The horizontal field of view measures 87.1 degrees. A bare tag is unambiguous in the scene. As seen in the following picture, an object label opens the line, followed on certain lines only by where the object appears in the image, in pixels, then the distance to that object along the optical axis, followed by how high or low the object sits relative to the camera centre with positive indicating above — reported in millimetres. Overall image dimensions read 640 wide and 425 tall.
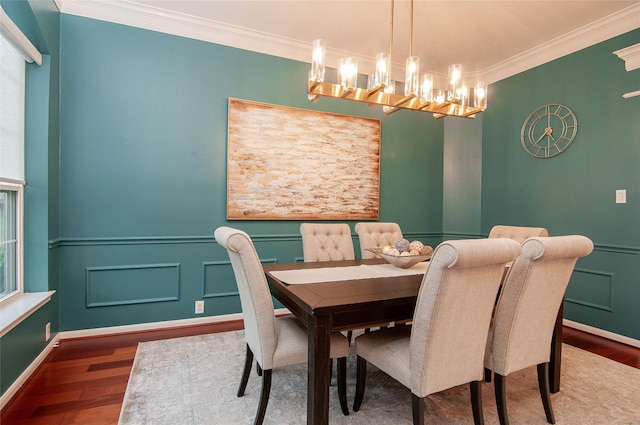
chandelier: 1952 +776
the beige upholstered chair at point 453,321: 1279 -447
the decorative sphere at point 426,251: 2191 -254
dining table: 1414 -410
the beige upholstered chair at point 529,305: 1560 -450
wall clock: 3334 +859
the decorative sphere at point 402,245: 2205 -222
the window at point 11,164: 2084 +288
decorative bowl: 2156 -307
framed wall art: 3287 +491
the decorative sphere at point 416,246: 2232 -227
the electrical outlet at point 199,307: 3166 -914
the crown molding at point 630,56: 2781 +1334
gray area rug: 1794 -1099
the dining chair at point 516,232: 2472 -149
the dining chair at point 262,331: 1537 -596
